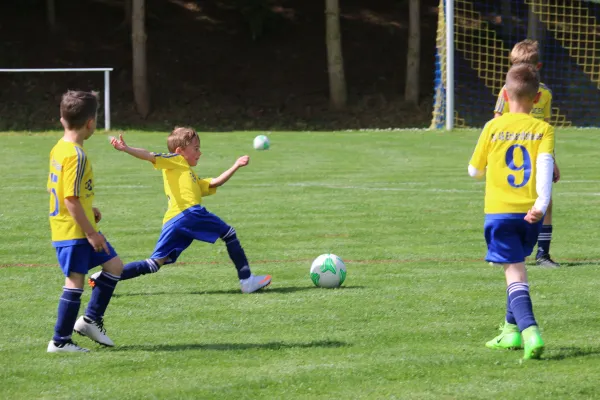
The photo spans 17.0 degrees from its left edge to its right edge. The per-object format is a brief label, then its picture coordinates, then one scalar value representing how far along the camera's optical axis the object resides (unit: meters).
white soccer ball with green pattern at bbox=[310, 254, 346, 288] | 15.69
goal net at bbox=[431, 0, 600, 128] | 55.08
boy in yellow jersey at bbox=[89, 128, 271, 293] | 15.33
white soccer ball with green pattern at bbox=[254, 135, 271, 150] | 40.91
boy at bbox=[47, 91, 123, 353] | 11.41
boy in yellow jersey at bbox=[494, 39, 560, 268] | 17.16
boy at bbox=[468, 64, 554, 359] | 11.50
